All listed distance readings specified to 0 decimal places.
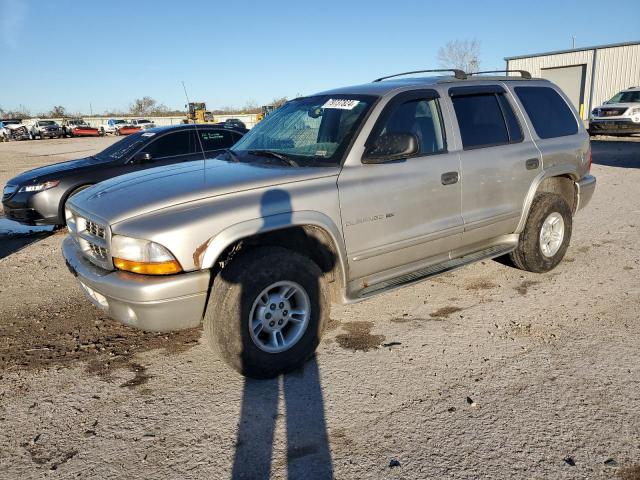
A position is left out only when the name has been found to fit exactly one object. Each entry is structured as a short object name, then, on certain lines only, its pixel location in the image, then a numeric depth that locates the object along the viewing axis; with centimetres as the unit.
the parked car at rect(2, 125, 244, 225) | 705
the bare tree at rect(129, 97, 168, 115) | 7769
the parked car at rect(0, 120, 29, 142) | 4109
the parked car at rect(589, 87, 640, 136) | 1719
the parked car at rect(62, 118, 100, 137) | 4516
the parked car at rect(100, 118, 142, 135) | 4634
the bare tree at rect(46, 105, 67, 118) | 7506
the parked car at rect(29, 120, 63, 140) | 4225
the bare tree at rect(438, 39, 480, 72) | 4444
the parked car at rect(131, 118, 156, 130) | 4574
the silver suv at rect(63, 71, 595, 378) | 284
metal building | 2933
